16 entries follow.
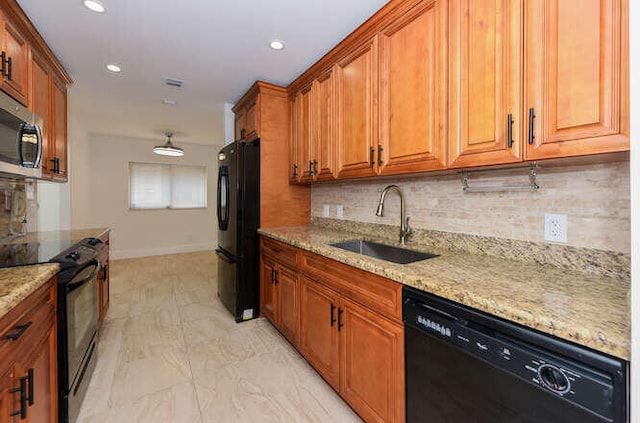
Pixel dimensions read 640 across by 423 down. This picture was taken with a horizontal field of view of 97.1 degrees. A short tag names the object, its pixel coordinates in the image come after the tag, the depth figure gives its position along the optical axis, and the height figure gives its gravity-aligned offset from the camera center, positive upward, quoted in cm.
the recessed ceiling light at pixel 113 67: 256 +132
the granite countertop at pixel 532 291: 72 -28
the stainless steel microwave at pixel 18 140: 147 +40
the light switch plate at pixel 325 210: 289 +0
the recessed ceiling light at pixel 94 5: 174 +128
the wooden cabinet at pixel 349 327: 128 -67
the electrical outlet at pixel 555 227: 125 -8
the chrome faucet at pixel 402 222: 191 -8
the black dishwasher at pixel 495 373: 70 -48
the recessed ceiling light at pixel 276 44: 216 +129
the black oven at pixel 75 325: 140 -64
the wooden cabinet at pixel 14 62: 168 +96
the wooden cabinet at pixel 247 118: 291 +104
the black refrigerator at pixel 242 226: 270 -15
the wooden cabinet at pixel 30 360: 93 -58
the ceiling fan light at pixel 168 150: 482 +104
